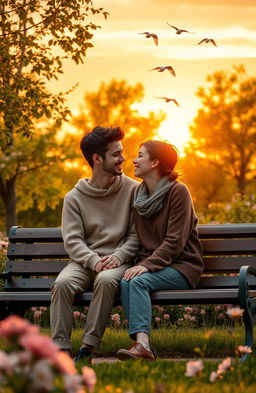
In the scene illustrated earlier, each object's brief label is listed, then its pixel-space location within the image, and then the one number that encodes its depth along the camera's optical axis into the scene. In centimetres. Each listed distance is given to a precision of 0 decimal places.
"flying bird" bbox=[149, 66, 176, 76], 743
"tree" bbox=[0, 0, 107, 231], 996
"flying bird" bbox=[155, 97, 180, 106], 752
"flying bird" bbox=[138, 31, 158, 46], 765
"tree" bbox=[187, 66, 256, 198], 4497
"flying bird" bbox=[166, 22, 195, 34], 775
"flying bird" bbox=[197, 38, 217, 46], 782
